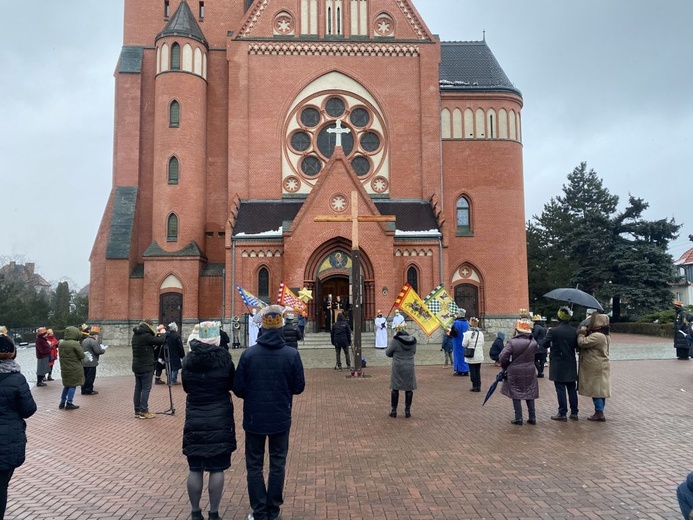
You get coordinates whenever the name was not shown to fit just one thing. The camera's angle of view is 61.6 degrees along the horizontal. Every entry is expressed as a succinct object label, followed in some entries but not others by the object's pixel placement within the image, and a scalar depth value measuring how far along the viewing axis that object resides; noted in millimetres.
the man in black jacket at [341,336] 18220
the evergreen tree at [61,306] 45250
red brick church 30938
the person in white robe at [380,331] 24719
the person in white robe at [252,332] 22488
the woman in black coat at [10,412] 5234
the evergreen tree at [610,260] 40281
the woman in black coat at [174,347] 15211
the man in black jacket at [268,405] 5707
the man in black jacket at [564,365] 10414
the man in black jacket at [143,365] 11344
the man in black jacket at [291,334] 13906
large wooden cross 16906
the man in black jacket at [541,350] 15547
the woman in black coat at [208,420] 5535
